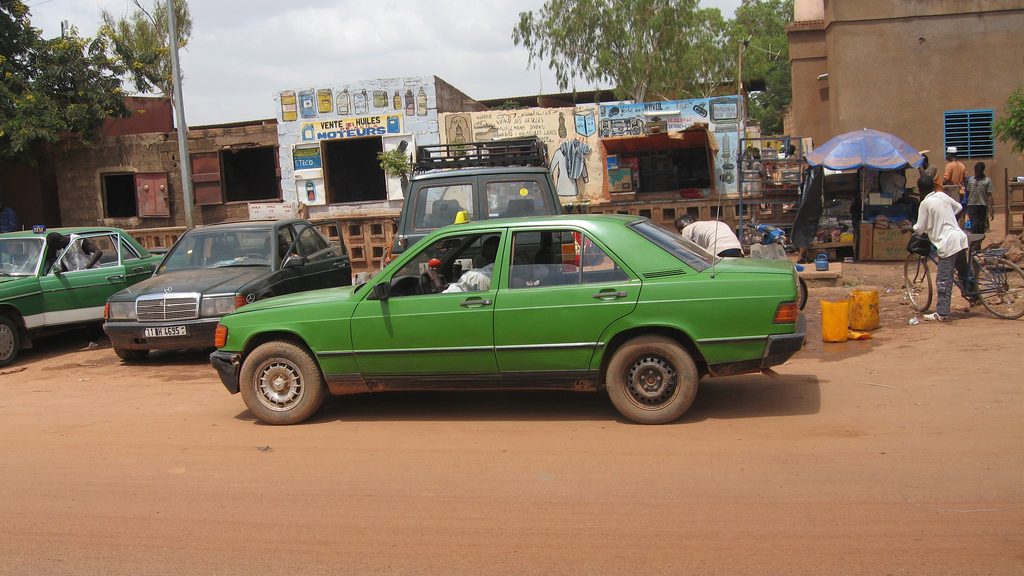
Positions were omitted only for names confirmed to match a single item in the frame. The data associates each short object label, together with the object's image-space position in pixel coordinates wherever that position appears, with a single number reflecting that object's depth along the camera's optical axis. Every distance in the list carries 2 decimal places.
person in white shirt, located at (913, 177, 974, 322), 9.02
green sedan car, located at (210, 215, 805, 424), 5.87
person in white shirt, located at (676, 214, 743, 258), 9.30
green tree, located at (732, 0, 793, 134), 45.51
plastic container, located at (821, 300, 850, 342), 8.88
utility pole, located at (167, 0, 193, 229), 16.58
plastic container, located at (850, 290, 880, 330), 9.15
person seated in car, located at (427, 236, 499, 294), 6.34
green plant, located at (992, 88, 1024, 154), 14.69
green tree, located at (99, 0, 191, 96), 22.11
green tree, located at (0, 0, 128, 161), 20.39
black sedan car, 9.31
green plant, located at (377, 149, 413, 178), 20.09
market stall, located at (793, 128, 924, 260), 14.26
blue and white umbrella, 14.12
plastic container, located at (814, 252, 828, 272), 12.34
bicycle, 9.05
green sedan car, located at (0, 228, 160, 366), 10.57
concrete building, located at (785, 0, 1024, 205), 19.25
